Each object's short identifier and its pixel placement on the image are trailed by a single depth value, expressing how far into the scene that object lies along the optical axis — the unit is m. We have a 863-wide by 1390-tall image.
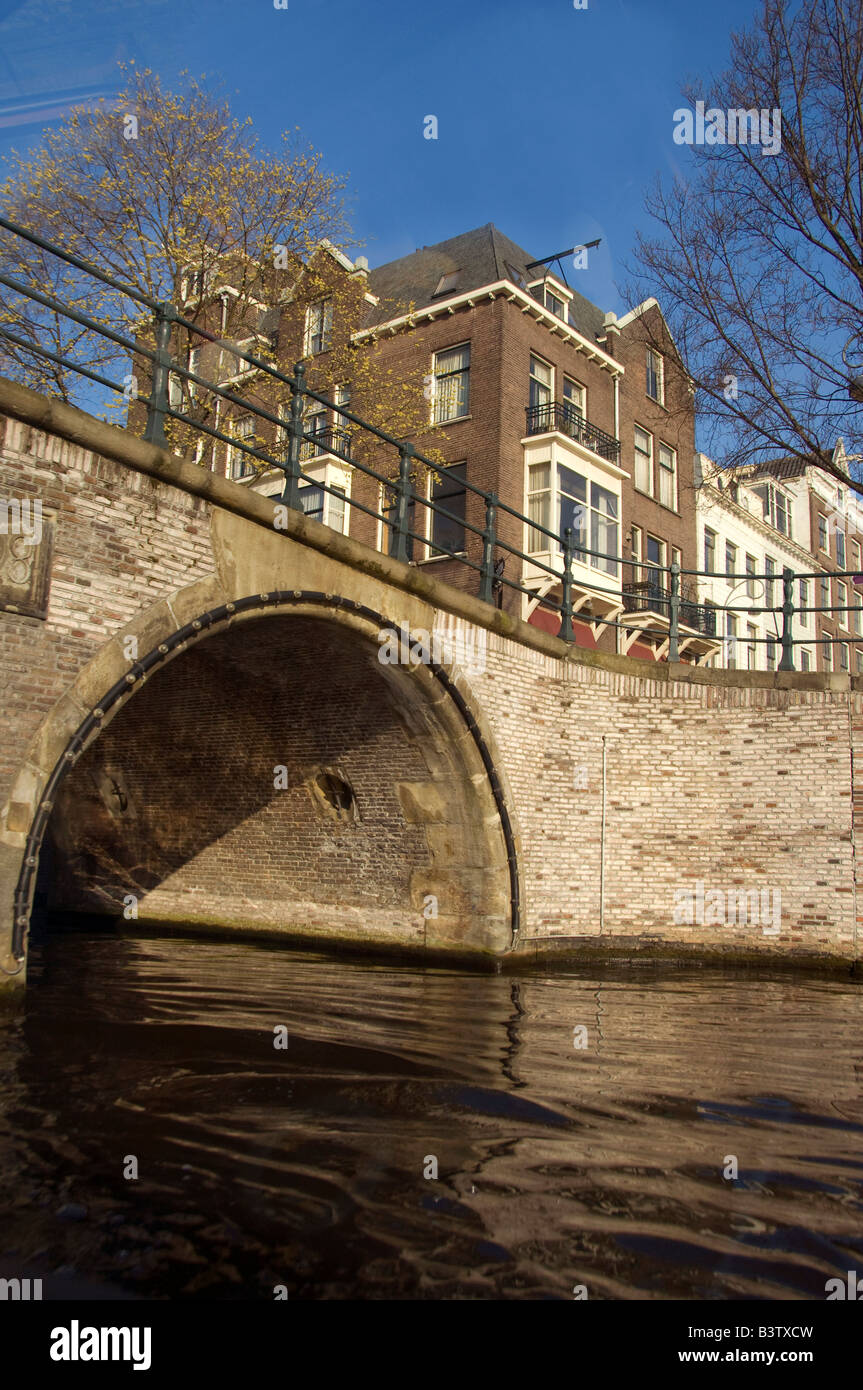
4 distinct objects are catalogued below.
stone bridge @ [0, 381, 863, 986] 9.55
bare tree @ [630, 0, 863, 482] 11.31
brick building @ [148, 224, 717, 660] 21.61
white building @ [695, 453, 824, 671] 29.73
